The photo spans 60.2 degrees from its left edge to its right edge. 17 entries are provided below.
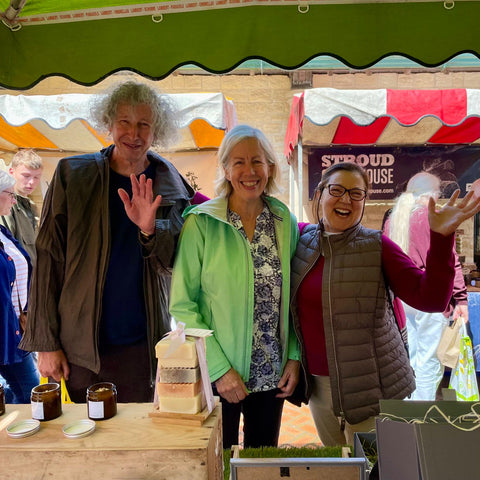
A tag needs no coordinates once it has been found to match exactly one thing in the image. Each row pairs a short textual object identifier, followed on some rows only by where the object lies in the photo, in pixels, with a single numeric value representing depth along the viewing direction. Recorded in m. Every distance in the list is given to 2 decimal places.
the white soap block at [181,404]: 1.03
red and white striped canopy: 3.42
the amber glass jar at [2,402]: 1.10
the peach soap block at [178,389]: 1.02
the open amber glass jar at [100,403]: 1.06
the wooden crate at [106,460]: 0.91
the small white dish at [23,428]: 0.97
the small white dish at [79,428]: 0.97
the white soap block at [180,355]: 0.99
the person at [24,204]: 2.86
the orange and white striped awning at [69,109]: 3.24
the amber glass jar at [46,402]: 1.05
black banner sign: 4.82
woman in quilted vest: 1.51
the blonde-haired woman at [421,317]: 3.23
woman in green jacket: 1.55
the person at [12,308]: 2.36
